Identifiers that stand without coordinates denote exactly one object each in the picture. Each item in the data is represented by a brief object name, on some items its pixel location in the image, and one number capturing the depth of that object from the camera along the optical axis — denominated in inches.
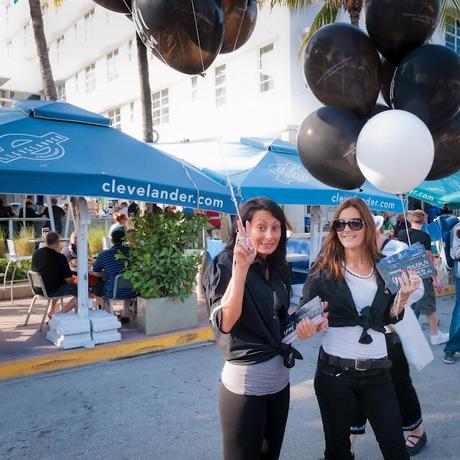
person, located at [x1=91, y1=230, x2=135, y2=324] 261.3
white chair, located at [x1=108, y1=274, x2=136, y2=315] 258.4
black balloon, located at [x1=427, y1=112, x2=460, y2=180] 133.5
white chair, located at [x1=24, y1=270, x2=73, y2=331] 249.1
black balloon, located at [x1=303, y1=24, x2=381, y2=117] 133.1
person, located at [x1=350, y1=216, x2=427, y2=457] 118.9
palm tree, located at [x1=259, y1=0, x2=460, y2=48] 407.0
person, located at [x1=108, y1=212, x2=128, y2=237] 397.1
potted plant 253.8
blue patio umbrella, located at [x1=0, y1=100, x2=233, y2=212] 197.3
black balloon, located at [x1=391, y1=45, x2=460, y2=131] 126.5
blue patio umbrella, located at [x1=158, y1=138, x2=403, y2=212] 283.0
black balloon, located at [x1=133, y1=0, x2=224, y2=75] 123.1
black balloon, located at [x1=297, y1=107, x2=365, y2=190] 131.1
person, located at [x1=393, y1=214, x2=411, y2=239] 422.9
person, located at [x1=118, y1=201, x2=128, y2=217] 601.1
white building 584.1
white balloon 116.2
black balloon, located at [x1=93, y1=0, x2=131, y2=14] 149.6
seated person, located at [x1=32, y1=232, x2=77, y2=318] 254.5
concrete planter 253.3
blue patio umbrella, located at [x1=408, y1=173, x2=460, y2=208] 393.7
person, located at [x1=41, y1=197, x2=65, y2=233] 569.9
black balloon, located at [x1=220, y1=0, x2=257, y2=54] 144.8
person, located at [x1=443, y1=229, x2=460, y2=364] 207.2
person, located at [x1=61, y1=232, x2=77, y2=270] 324.8
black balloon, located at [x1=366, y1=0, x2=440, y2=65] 131.8
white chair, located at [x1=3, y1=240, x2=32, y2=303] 370.3
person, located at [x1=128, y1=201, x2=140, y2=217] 621.3
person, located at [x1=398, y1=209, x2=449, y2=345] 245.4
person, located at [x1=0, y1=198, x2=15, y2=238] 498.6
